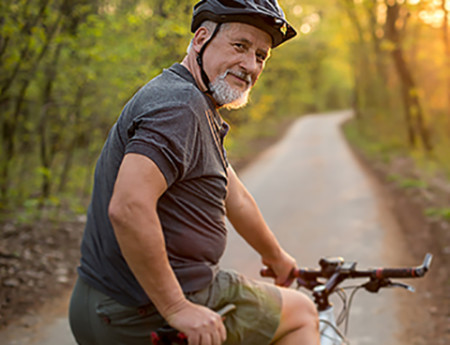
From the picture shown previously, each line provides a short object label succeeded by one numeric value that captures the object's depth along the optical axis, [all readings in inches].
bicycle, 96.8
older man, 61.9
